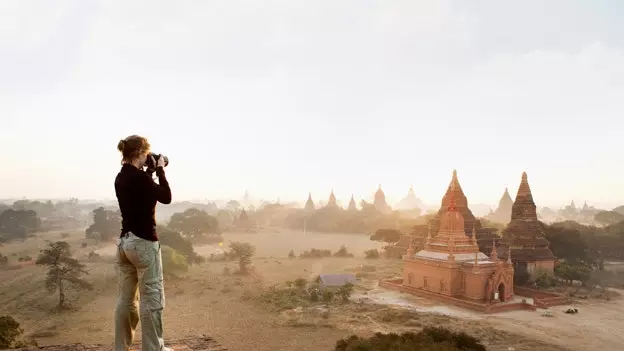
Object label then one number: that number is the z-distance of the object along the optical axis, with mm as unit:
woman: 4137
